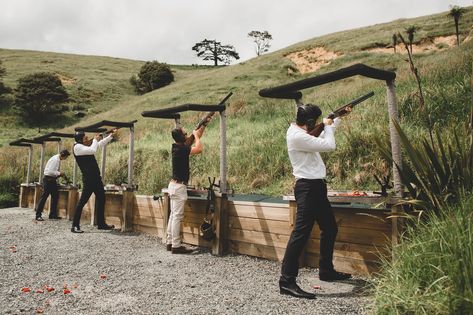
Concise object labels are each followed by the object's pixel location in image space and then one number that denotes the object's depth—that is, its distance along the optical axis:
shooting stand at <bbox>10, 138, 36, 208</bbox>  12.78
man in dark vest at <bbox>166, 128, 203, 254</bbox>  5.77
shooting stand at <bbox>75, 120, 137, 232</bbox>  7.74
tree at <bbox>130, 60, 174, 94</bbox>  45.34
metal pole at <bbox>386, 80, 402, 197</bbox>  3.82
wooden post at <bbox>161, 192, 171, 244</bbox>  6.52
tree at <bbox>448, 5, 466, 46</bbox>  26.16
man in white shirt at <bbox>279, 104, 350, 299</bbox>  3.68
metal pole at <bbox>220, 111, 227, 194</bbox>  5.68
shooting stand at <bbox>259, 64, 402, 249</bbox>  3.79
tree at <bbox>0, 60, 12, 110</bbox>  38.75
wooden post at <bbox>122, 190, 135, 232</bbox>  7.70
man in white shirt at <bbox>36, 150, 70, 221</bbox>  9.86
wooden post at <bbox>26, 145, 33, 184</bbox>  12.76
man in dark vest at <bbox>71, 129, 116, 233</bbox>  7.68
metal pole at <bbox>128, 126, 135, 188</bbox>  7.77
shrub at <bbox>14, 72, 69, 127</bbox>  36.78
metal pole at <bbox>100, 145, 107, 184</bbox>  8.77
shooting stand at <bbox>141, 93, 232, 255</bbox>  5.59
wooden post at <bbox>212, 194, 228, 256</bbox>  5.57
